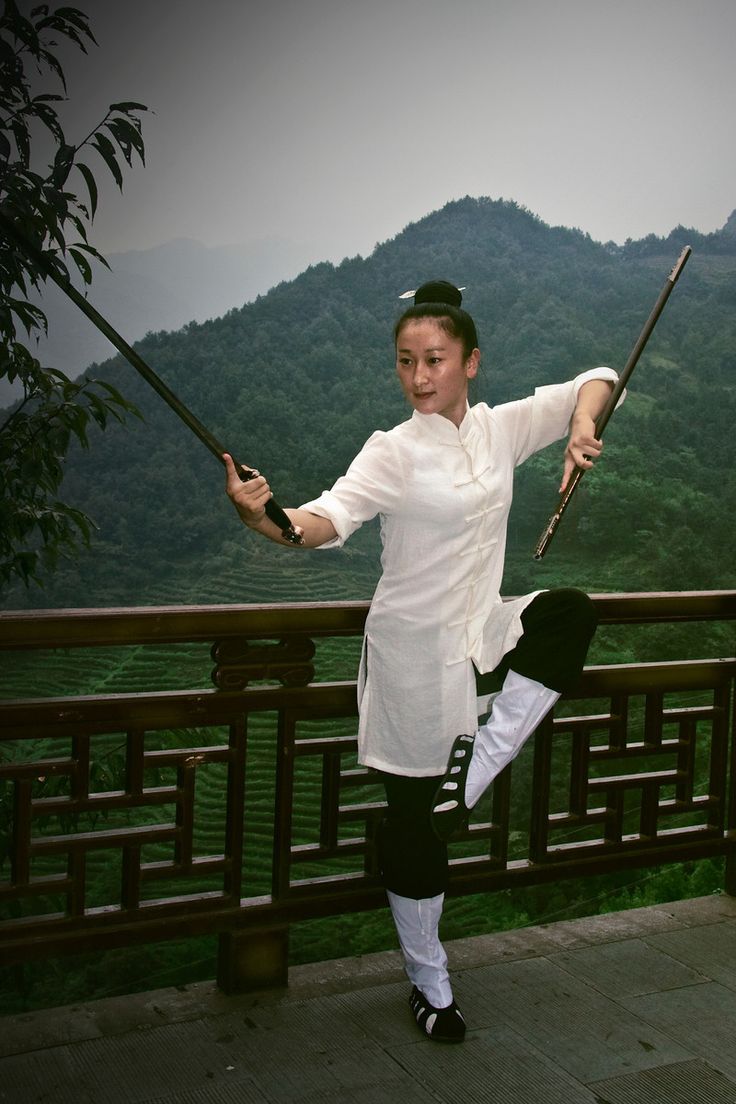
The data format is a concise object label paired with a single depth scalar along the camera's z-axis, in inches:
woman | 68.7
